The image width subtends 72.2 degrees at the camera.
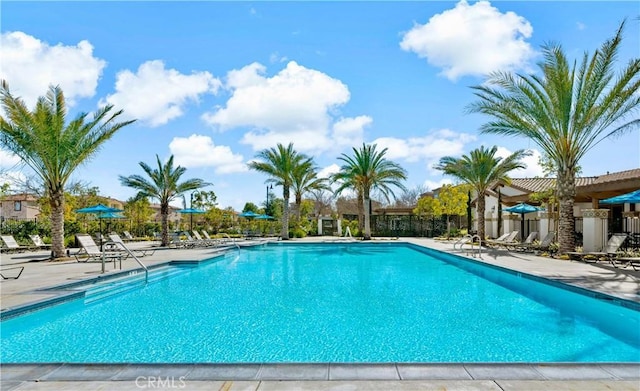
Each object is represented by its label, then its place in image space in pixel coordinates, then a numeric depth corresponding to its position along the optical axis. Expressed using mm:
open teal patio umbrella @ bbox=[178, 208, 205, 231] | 27109
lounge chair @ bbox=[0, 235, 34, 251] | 19000
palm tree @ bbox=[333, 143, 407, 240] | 29016
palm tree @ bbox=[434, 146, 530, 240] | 23328
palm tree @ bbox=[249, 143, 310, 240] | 29625
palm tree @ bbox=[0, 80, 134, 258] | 14281
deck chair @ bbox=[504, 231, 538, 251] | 19797
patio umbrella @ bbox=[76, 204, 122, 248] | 20892
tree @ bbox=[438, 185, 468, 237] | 33250
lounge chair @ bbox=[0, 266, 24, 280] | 10141
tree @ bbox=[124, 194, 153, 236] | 35250
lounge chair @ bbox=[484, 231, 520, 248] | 21322
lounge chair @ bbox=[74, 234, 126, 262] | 13159
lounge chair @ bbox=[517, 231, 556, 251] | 18234
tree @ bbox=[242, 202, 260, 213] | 49772
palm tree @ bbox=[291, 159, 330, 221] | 30531
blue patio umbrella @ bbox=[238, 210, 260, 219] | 32775
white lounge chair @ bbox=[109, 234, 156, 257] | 15139
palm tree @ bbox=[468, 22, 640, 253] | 13867
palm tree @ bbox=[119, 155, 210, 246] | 23547
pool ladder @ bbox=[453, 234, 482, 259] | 16816
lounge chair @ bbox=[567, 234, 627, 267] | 14039
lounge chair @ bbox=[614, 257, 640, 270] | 12234
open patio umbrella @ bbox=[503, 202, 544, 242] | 22531
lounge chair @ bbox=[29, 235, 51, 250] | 20406
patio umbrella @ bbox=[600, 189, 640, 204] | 14055
